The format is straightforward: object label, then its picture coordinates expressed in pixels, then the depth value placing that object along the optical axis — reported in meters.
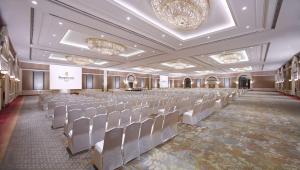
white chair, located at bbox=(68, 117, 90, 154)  3.09
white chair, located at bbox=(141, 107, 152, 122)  5.00
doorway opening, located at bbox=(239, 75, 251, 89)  35.97
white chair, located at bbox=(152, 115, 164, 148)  3.40
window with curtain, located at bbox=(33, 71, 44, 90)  17.67
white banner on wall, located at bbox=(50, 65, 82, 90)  18.36
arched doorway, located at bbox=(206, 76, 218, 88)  36.18
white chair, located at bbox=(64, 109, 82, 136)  4.04
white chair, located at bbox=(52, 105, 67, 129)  4.88
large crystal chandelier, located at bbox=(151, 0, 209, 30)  4.34
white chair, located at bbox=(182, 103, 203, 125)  5.36
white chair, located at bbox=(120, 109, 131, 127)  4.36
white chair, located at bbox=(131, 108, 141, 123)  4.72
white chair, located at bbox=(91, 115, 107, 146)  3.49
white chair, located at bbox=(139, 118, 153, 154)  3.04
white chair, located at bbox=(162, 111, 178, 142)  3.79
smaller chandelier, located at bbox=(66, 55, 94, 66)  12.88
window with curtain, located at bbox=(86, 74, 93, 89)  22.12
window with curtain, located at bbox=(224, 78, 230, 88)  33.19
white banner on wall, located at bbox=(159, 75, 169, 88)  38.97
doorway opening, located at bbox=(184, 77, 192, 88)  41.81
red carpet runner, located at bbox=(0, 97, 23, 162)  3.60
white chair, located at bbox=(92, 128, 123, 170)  2.41
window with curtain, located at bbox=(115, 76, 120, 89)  26.36
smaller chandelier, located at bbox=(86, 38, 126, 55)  8.58
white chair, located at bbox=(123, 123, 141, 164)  2.73
